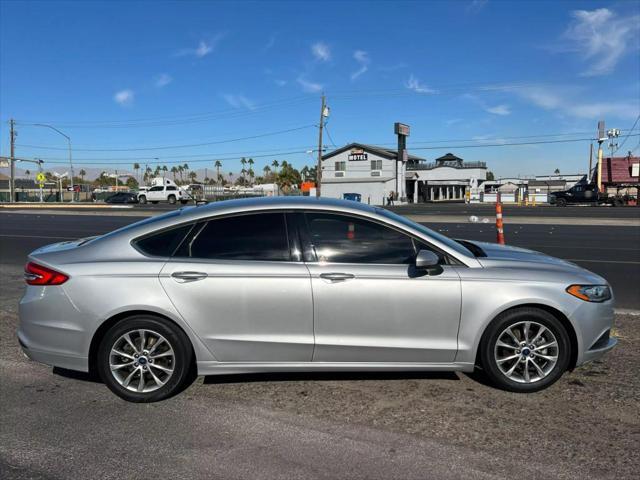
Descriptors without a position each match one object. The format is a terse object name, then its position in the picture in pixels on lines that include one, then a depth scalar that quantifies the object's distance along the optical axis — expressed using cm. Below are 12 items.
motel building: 7375
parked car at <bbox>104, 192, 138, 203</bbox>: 5456
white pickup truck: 5159
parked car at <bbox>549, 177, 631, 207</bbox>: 4903
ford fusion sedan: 393
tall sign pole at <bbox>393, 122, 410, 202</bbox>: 7306
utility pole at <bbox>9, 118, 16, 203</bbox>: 6417
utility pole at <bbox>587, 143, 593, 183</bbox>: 8681
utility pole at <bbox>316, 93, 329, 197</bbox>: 5563
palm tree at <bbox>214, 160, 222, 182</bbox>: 17000
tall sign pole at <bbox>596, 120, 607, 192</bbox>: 5406
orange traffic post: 735
